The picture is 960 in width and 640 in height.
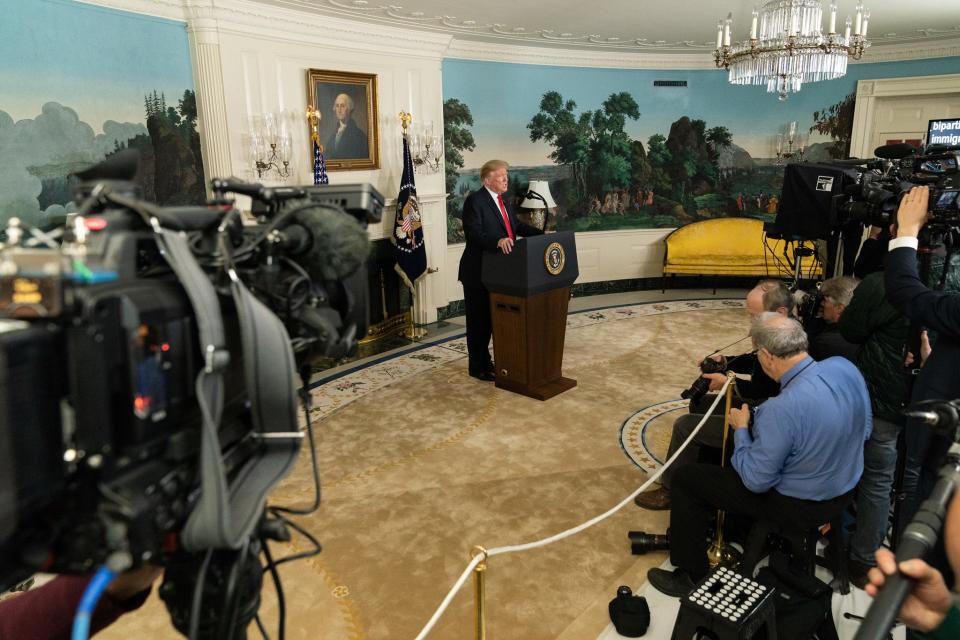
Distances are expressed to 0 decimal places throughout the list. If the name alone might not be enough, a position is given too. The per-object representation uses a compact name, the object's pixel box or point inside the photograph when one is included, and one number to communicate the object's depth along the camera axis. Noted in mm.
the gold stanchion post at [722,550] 3182
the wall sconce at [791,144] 9461
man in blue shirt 2562
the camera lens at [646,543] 3273
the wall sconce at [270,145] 5688
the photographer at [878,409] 3010
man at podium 5391
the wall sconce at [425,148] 7316
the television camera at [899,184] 2764
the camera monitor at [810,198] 3445
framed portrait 6281
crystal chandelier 4891
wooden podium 5109
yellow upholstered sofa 9352
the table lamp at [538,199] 8258
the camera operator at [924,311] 2488
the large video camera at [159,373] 830
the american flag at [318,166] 5973
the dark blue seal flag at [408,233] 6922
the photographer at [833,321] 3678
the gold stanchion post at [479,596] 2166
